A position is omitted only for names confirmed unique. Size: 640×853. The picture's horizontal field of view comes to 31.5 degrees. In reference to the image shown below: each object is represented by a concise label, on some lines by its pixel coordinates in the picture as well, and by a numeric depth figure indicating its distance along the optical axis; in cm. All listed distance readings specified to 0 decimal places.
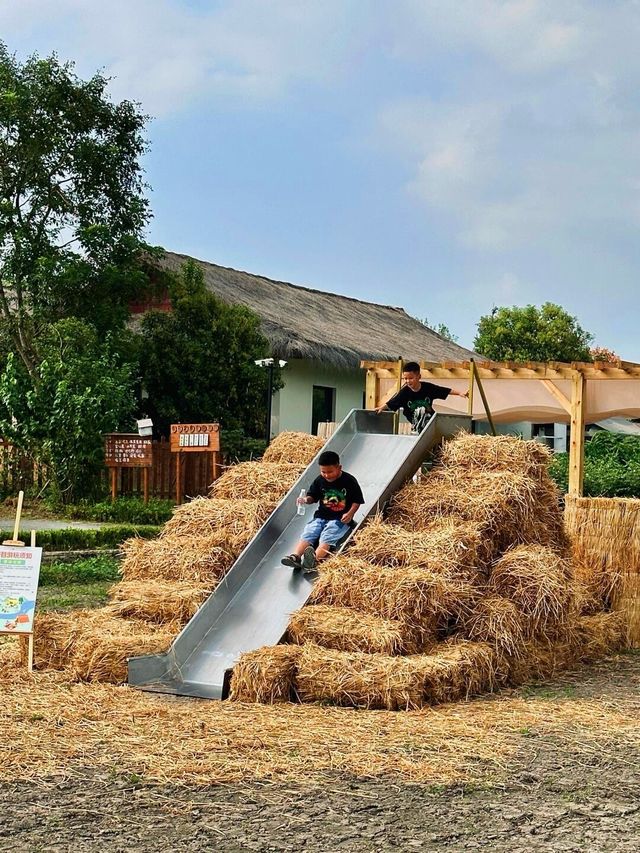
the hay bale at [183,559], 935
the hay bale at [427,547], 837
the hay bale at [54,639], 838
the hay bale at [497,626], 817
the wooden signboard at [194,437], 2080
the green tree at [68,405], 2106
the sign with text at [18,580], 817
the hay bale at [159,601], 886
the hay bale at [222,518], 980
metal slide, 805
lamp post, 2174
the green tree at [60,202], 2273
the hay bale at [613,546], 1048
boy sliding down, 905
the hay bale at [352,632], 764
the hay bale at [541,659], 829
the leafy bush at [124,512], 2003
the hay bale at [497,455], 986
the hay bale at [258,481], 1041
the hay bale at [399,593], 793
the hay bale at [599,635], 953
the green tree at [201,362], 2366
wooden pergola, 1733
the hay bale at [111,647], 803
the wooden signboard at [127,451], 2102
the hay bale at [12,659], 811
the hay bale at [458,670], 742
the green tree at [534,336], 3997
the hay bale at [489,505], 905
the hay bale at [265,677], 748
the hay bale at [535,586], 860
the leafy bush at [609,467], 2311
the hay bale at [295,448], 1110
